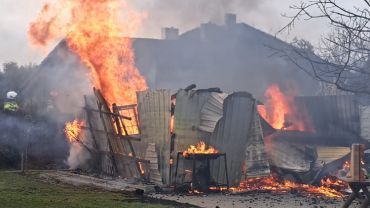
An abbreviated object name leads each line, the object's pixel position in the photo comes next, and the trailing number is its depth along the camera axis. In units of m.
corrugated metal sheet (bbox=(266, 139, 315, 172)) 17.80
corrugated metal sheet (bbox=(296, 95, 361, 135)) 19.36
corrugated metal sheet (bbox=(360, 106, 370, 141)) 19.05
